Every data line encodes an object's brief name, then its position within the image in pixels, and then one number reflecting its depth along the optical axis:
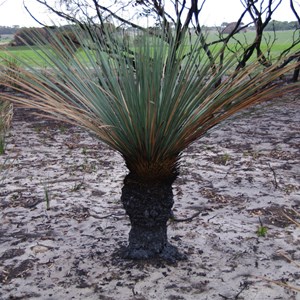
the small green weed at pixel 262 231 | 2.42
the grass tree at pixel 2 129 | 3.29
